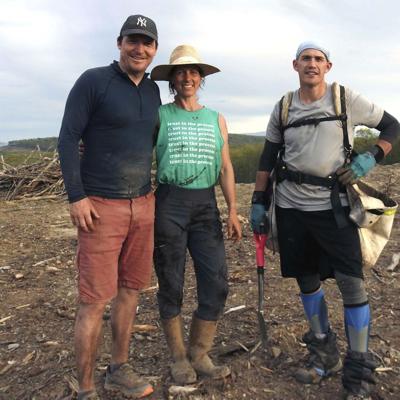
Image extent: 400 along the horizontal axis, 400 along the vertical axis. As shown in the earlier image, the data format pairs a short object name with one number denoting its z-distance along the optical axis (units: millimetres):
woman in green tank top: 3281
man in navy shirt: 2967
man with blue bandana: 3258
